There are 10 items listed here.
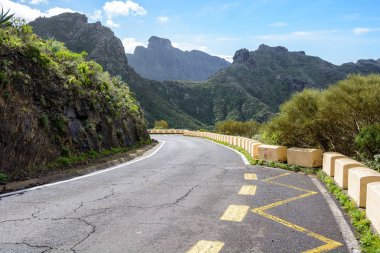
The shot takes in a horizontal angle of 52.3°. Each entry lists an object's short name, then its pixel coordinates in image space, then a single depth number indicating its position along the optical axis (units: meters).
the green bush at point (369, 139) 11.88
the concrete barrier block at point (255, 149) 16.30
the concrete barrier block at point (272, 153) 14.31
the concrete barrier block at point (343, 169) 8.86
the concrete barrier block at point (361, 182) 7.06
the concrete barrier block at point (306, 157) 12.55
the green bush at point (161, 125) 74.86
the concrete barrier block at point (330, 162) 10.54
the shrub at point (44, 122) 12.90
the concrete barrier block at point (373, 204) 5.64
